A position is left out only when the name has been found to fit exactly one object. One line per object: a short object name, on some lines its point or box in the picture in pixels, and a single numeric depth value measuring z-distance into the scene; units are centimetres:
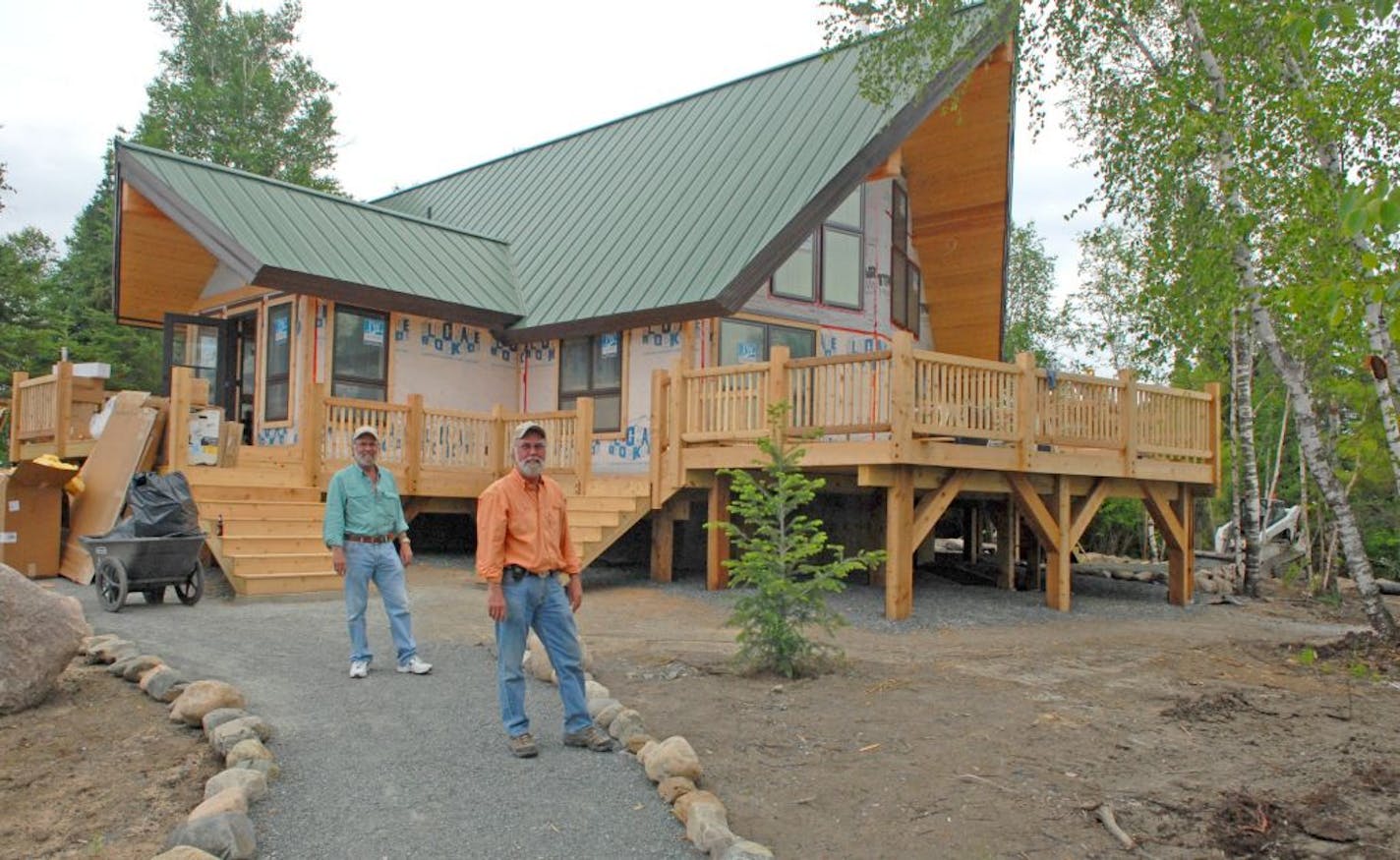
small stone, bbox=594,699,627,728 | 598
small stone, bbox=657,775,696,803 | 490
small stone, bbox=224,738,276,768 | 500
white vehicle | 2188
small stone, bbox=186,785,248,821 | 425
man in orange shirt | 547
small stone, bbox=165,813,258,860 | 401
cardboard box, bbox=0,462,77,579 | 1128
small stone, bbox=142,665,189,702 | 618
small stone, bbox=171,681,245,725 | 570
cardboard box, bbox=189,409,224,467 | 1300
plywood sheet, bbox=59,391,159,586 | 1171
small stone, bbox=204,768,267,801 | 458
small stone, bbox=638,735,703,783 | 509
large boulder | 588
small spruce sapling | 748
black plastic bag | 938
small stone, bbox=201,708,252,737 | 551
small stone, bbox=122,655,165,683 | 664
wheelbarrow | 912
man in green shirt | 715
